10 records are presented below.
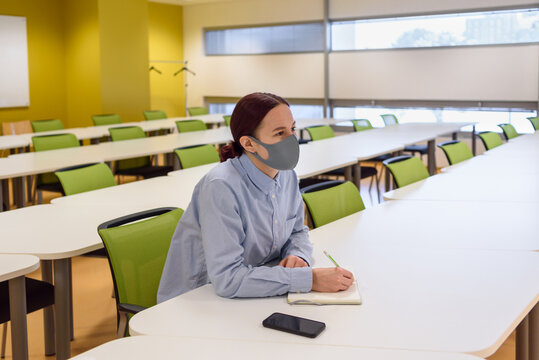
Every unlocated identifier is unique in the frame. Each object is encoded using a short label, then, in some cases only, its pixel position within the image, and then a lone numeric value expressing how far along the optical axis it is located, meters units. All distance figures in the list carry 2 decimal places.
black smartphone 1.57
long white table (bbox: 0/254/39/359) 2.26
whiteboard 9.06
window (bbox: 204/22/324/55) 10.58
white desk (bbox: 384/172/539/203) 3.40
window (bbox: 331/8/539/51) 8.72
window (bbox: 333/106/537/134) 9.05
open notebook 1.78
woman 1.84
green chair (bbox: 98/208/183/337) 2.20
